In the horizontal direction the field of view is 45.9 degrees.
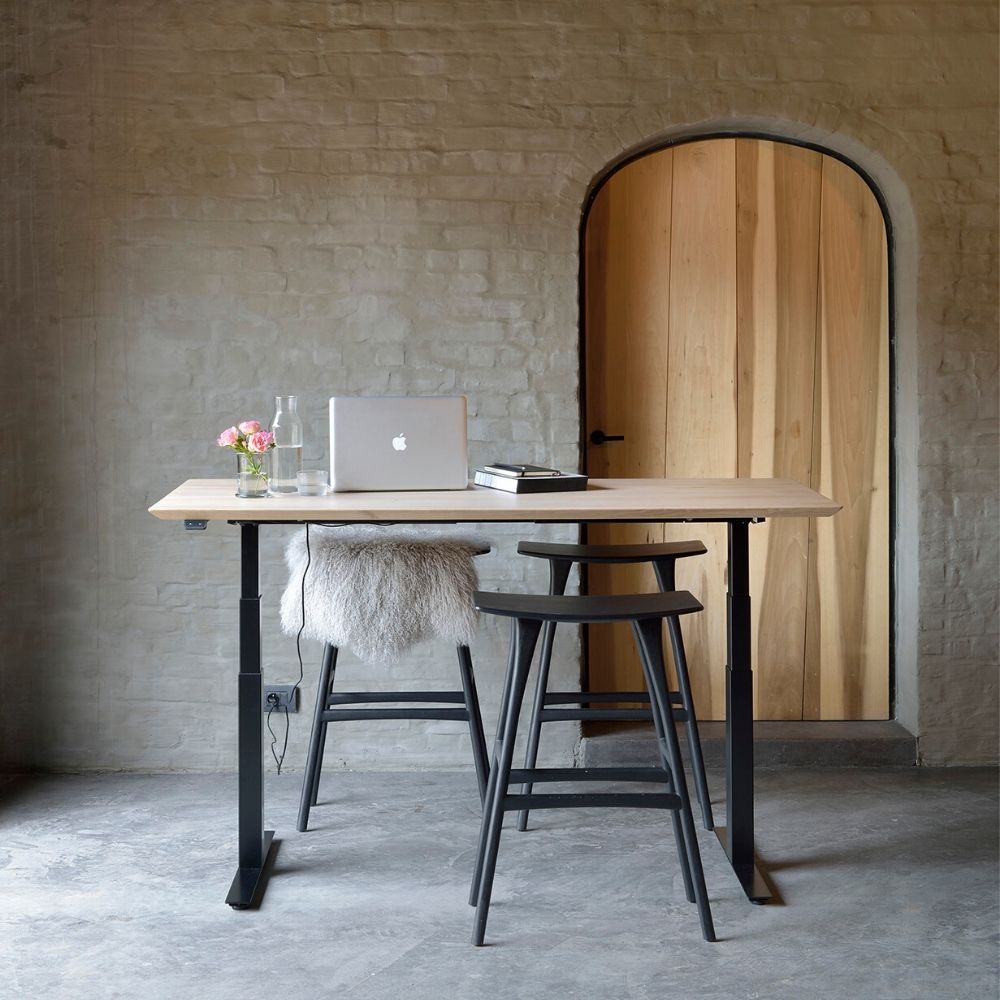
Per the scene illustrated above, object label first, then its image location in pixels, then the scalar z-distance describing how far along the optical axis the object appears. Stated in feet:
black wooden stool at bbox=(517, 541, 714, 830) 10.38
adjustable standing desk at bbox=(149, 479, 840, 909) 8.81
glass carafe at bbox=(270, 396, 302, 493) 9.85
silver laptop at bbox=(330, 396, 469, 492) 9.56
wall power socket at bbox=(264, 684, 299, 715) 12.76
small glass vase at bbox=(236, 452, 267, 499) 9.56
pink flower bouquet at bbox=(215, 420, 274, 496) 9.54
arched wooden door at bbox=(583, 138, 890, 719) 13.00
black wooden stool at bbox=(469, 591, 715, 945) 8.49
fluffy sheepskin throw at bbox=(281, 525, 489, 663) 9.84
